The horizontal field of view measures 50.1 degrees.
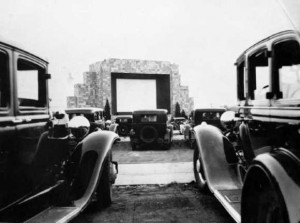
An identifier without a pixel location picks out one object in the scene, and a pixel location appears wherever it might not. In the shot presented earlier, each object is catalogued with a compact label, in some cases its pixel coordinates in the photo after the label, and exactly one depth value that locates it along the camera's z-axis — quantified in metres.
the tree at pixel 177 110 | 28.62
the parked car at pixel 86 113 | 10.98
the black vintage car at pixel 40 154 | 2.51
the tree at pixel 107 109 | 24.91
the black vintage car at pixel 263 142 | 1.89
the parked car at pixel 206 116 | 11.72
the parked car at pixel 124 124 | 17.38
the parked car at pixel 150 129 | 11.26
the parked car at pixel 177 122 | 21.16
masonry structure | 26.38
